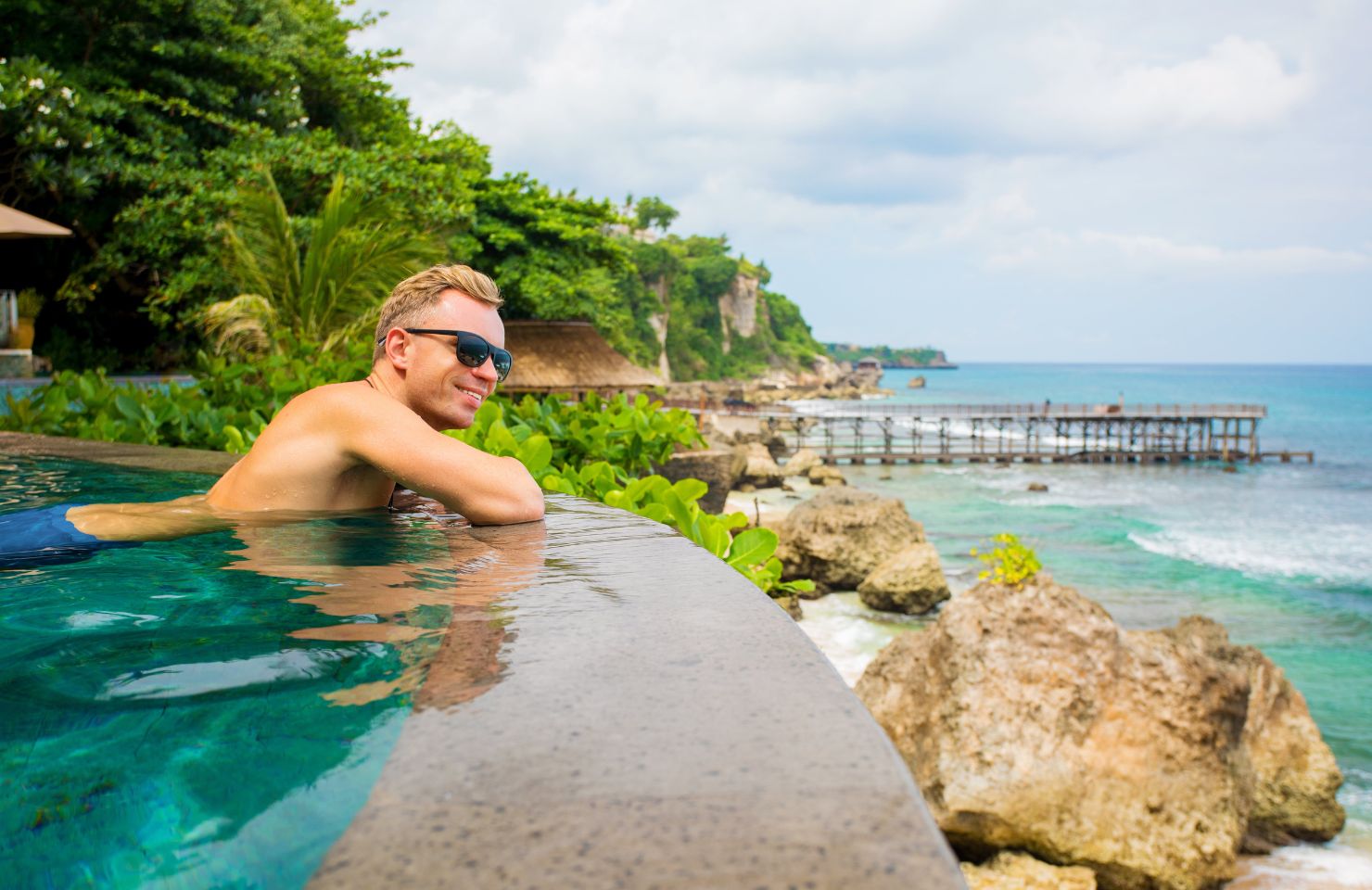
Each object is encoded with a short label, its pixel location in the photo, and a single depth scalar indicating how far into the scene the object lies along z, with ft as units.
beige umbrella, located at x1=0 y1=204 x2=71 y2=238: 36.14
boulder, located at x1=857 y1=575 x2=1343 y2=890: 22.36
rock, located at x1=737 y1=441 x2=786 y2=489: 105.50
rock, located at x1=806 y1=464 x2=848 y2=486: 114.11
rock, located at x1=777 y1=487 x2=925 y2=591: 56.29
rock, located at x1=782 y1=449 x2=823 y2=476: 120.88
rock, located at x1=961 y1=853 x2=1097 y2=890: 21.40
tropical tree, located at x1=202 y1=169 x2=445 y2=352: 32.96
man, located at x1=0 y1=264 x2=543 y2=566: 9.44
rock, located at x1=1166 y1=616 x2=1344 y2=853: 29.60
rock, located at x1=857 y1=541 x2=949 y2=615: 50.85
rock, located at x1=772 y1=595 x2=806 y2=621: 38.40
